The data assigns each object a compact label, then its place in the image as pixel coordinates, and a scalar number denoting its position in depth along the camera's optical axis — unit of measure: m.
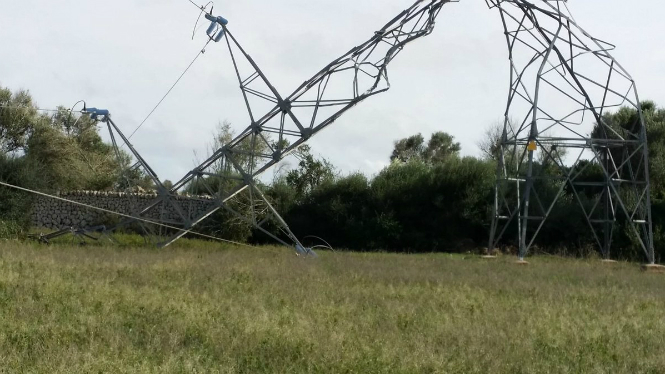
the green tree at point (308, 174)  38.16
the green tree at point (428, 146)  67.25
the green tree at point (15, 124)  41.66
